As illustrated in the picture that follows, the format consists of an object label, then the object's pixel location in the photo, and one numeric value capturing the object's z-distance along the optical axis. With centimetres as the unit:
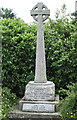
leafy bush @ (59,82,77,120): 500
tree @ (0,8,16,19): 2025
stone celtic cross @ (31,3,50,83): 595
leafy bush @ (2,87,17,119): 551
